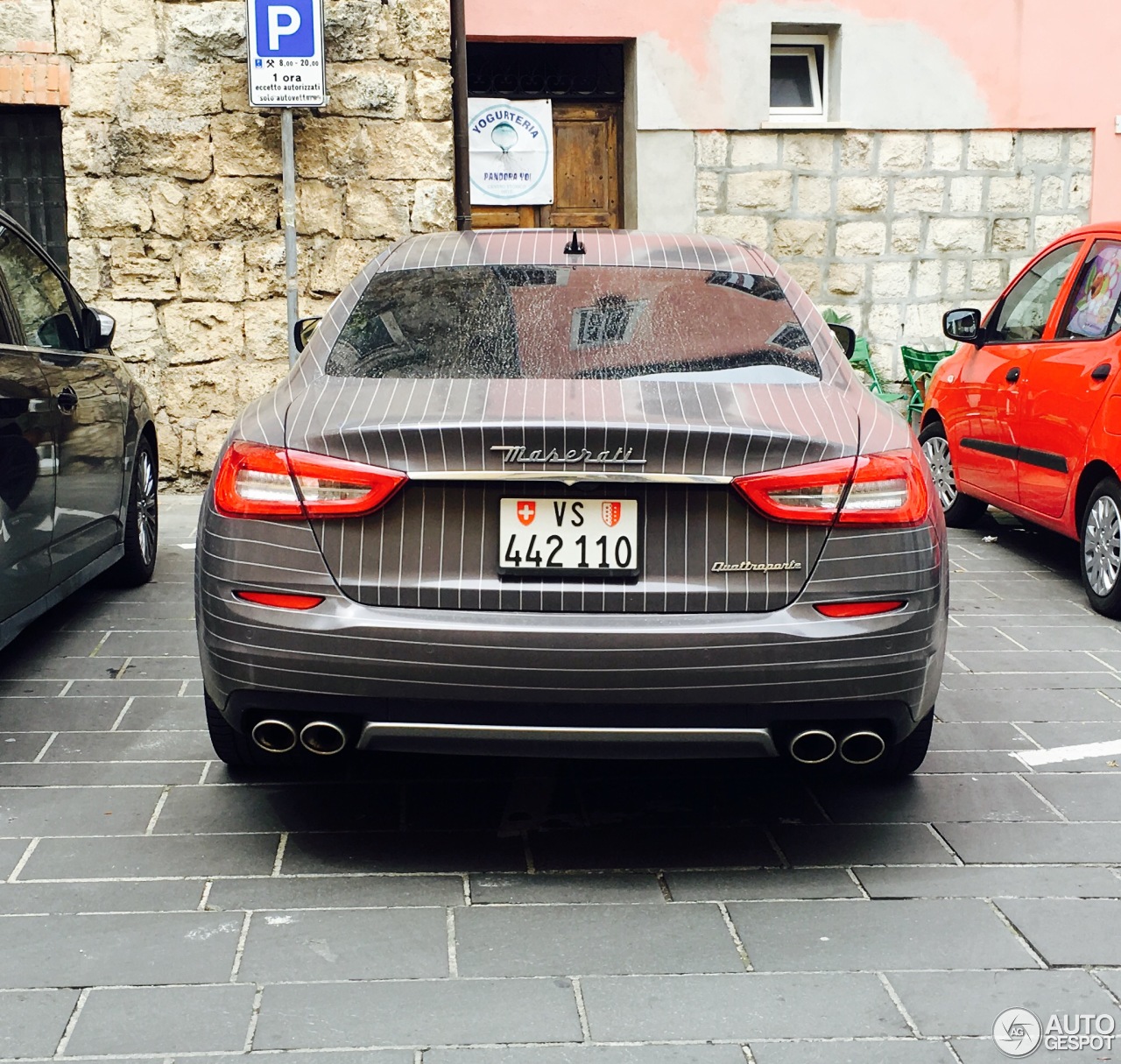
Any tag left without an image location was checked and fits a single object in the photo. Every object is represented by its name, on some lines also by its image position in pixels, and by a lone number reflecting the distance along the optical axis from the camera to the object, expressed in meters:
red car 6.77
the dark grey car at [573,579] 3.43
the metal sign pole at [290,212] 9.46
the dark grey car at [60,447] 5.16
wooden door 12.20
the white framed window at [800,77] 12.16
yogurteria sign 11.79
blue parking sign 9.11
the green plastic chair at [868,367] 11.73
